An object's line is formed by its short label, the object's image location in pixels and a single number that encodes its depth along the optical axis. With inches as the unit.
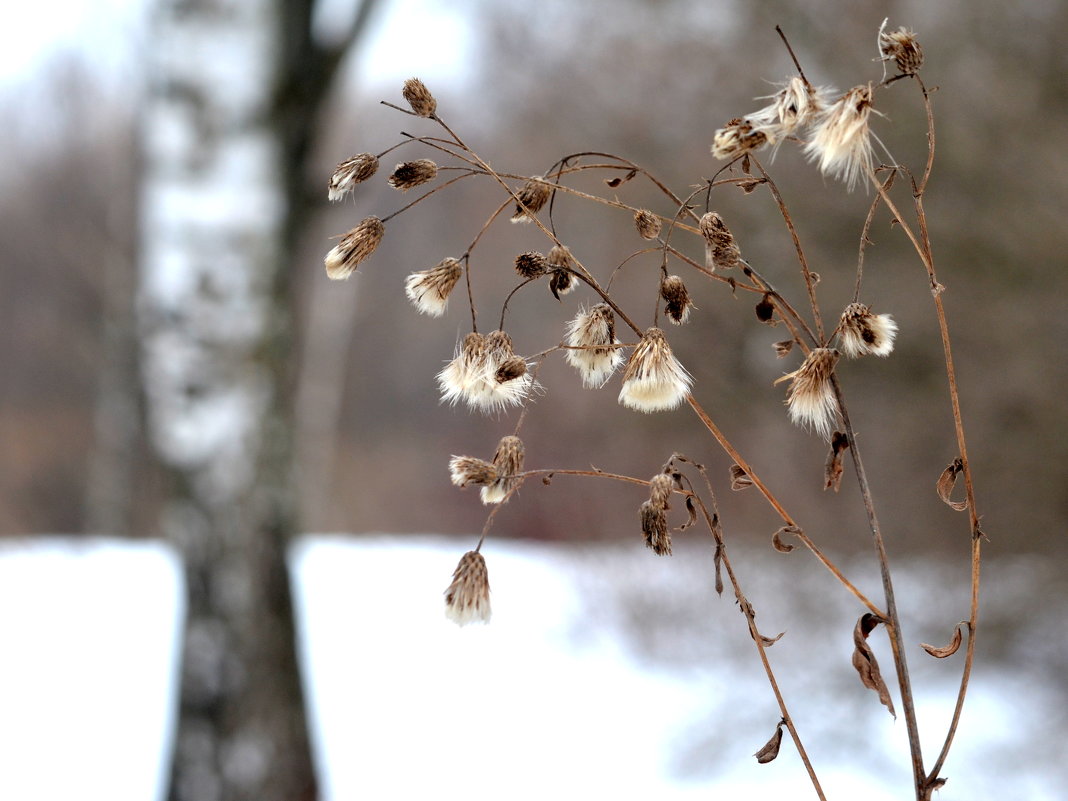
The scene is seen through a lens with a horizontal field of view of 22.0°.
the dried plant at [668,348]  26.2
